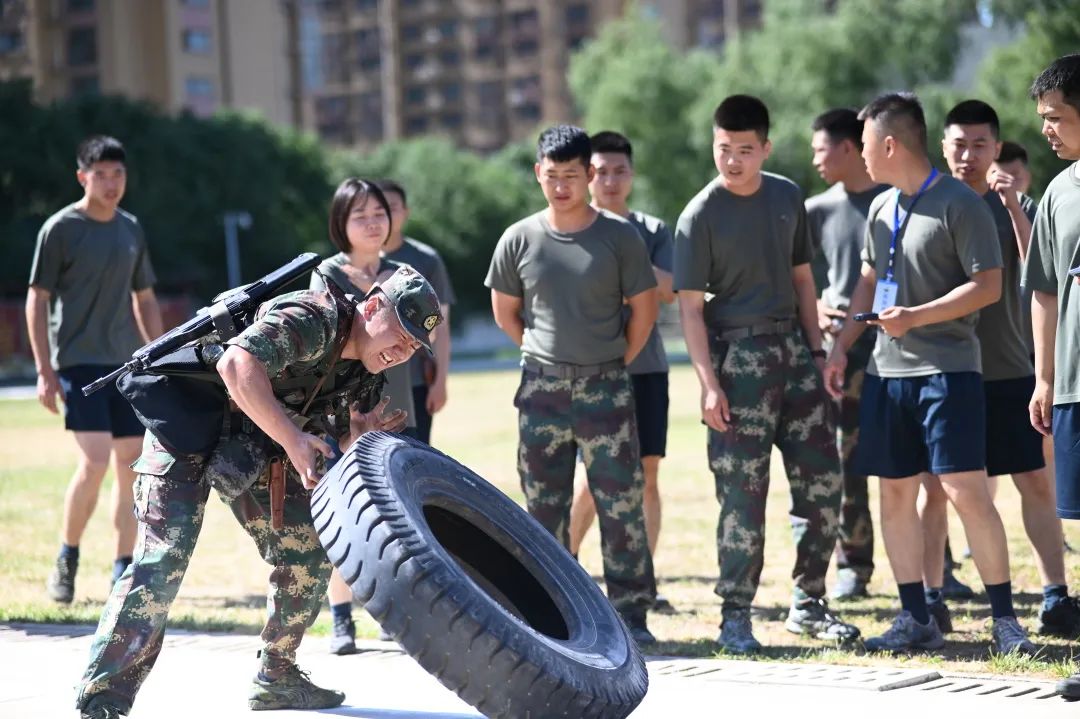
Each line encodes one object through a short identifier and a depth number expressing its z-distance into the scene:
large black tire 7.73
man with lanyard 11.12
